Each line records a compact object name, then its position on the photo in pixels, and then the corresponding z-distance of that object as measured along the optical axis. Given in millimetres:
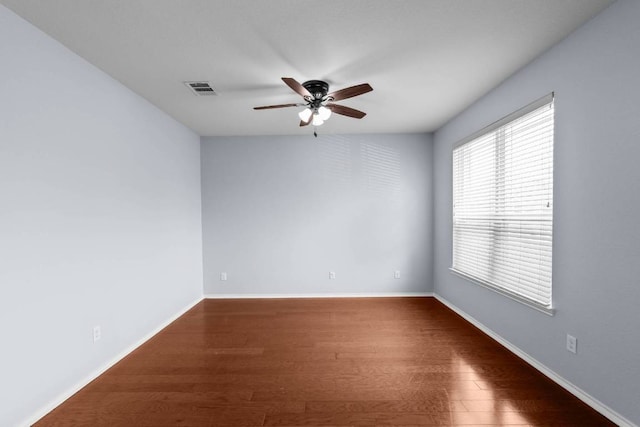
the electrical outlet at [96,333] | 2238
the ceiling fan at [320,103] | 2345
